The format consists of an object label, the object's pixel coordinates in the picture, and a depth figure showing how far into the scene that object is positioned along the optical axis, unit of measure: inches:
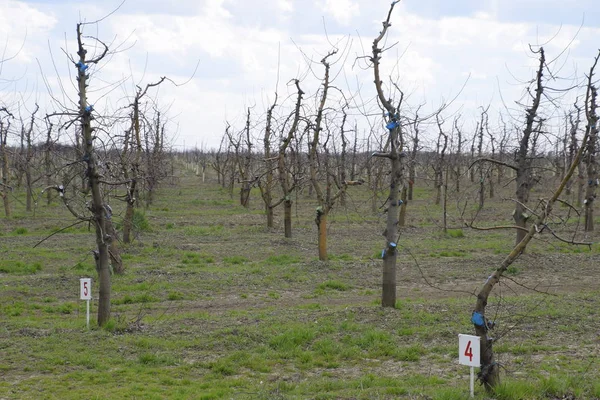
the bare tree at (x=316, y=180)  669.3
